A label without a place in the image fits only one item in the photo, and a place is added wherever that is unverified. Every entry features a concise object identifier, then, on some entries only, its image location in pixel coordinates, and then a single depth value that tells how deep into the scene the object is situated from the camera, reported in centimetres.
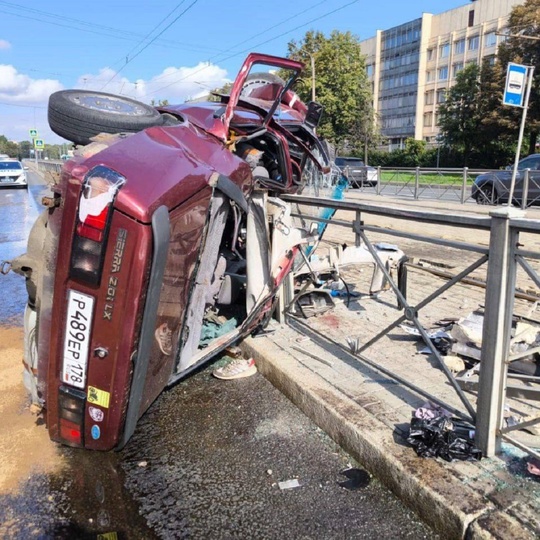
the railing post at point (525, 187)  1404
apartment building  6138
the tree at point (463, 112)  3909
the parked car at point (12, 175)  2809
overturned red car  241
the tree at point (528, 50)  3353
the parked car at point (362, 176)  2575
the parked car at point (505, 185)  1420
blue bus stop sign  906
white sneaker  404
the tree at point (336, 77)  3972
